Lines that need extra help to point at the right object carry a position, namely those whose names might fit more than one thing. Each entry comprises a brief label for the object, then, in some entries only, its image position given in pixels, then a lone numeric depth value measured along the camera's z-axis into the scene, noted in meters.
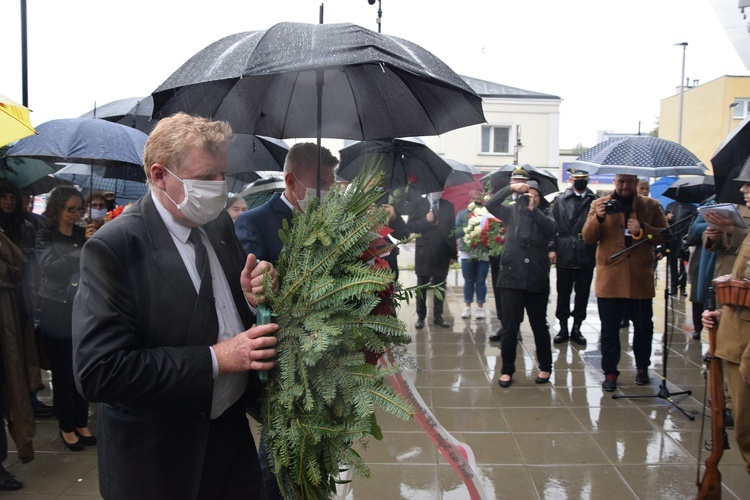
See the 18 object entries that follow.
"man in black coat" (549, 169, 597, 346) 7.50
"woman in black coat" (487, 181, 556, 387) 5.80
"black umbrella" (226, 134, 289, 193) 5.26
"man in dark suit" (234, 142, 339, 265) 2.97
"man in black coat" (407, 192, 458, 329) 8.55
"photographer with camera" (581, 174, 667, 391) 5.60
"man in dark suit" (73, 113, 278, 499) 1.80
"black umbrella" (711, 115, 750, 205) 3.86
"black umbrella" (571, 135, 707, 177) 5.30
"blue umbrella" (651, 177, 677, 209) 12.51
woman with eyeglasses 4.55
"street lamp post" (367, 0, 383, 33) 7.12
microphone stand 5.30
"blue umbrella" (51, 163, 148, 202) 6.85
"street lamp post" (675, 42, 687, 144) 25.50
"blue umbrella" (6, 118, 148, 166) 4.59
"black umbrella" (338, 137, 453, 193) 6.48
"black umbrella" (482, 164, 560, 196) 8.60
